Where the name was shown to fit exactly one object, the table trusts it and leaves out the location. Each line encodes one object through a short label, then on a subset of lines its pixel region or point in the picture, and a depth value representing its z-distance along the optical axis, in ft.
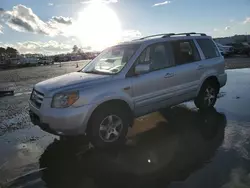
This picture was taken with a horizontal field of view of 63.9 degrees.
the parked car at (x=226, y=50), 78.33
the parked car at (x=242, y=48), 77.62
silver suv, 11.21
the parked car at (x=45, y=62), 158.63
